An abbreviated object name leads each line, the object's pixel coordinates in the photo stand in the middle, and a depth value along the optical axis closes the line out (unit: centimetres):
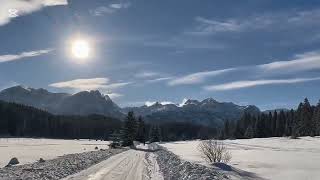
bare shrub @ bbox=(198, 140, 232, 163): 2098
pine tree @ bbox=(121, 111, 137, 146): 5466
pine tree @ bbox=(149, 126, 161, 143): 8015
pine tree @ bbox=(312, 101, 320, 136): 5815
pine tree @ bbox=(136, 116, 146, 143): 6937
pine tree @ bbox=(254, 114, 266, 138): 7617
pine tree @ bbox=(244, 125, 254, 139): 7624
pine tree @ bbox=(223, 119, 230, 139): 9077
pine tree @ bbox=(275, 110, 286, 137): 7500
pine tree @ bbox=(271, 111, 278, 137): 7629
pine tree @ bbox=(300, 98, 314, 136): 6123
